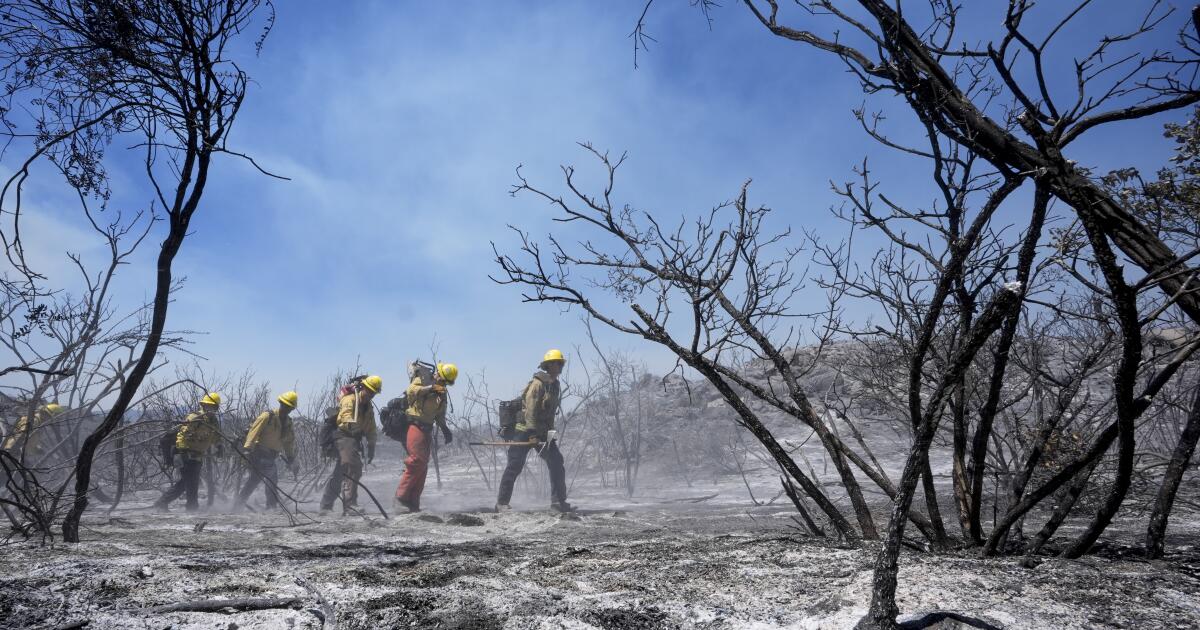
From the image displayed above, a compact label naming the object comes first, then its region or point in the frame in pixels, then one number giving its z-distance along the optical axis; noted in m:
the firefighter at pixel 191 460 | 8.38
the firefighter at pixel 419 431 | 7.58
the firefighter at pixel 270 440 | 9.21
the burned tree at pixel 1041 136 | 1.87
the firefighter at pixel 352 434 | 8.01
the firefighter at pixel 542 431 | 7.68
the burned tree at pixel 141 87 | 3.12
